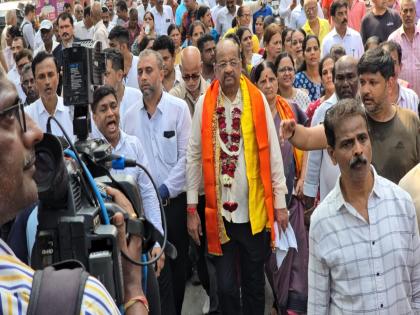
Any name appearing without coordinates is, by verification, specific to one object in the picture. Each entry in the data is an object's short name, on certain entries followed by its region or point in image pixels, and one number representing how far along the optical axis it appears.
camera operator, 1.31
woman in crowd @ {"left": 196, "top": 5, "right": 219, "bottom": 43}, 11.90
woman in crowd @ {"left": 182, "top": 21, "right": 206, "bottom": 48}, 10.03
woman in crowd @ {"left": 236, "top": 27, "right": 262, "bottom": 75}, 8.66
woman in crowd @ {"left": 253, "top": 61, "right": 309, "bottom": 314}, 5.17
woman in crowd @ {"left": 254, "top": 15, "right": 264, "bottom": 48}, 11.40
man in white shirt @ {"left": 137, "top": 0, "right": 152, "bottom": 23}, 14.56
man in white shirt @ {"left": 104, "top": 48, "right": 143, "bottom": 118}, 6.09
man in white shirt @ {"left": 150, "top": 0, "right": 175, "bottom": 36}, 13.88
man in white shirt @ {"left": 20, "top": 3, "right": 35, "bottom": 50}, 14.30
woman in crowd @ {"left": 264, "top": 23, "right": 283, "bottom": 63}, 8.43
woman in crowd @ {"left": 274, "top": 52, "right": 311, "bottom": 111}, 6.61
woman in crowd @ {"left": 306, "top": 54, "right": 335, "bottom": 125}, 5.72
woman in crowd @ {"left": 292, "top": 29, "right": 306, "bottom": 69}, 8.62
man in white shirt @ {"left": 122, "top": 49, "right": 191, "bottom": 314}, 5.20
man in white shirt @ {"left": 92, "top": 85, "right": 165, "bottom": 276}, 4.59
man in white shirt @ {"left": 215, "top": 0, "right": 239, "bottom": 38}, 12.26
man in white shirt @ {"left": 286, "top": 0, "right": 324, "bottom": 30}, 11.97
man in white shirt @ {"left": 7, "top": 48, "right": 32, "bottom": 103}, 8.58
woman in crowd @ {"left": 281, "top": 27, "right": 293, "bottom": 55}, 8.98
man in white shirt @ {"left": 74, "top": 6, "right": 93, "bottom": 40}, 12.97
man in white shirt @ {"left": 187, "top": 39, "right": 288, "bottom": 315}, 4.88
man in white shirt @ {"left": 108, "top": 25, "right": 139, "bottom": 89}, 7.94
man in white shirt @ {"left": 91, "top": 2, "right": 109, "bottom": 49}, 11.48
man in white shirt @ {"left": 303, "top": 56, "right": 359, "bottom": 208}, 4.91
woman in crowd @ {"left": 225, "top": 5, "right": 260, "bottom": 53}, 10.84
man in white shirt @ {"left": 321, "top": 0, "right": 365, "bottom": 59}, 9.12
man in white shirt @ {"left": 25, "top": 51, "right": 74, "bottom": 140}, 5.55
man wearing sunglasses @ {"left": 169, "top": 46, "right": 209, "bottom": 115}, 6.25
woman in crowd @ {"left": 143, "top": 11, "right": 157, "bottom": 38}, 12.17
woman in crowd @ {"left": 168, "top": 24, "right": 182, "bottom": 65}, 10.26
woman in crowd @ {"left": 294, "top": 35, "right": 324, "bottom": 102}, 7.36
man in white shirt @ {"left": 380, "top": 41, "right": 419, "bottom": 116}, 5.36
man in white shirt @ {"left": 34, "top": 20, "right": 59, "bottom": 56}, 11.05
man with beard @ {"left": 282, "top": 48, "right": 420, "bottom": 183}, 4.24
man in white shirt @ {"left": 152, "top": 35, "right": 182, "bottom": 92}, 7.08
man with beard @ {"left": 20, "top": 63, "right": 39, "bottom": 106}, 7.29
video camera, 1.89
